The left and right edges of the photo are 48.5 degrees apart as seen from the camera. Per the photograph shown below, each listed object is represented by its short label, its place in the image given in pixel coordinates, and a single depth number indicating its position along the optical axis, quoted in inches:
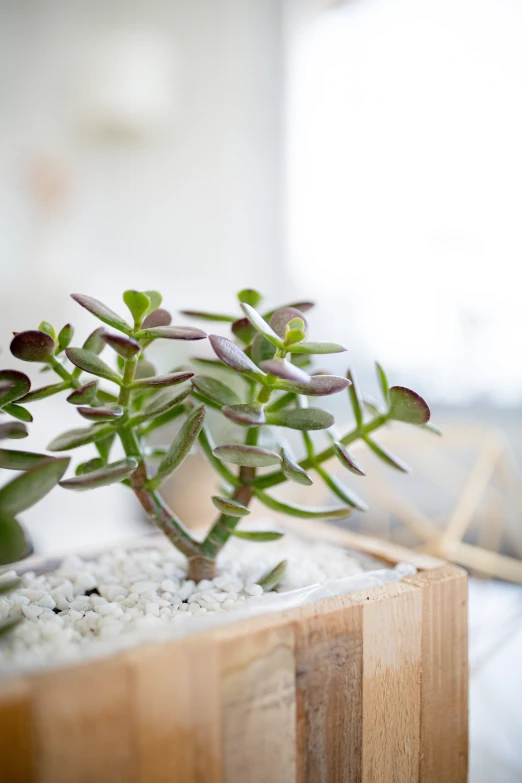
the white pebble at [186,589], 22.3
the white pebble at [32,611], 20.0
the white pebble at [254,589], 22.1
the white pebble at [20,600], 21.3
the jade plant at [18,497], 16.1
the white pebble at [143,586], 22.4
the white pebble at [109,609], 20.1
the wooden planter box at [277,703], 13.6
